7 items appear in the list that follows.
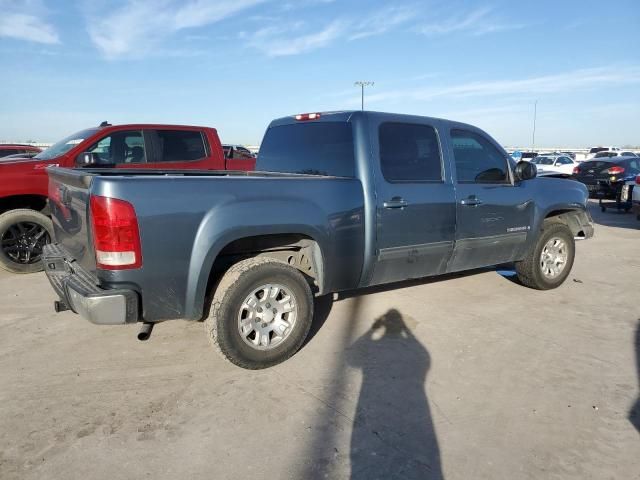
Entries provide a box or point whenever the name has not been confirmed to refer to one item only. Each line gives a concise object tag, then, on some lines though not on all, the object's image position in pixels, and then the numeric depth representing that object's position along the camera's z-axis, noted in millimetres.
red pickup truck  6082
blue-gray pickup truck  2980
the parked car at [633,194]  10078
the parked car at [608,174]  14031
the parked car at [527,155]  24277
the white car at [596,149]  40988
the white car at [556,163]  22875
